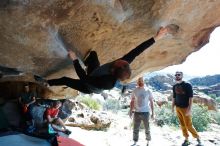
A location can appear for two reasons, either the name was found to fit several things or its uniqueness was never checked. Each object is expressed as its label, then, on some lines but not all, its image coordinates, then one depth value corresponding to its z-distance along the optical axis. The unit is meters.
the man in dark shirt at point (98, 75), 2.70
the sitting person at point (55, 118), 4.06
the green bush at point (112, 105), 10.69
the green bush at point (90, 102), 8.87
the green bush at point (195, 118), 7.98
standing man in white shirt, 4.24
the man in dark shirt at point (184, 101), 4.04
